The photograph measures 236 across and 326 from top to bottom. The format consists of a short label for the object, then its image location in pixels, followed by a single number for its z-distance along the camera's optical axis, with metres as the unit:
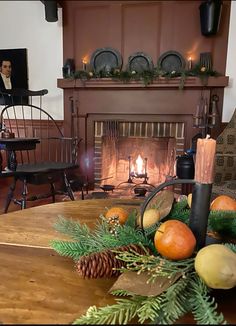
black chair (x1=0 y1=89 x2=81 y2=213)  3.34
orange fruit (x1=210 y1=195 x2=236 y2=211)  0.76
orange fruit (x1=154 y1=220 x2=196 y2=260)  0.49
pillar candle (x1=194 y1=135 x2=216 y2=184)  0.49
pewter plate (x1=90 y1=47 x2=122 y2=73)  3.13
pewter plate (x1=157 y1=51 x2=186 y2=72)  2.99
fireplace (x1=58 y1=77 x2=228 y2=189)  3.00
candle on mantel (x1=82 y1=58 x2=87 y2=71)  3.17
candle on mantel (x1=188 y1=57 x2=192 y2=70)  2.96
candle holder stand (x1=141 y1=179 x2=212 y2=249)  0.51
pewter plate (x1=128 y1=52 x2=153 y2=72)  3.07
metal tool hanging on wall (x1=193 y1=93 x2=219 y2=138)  2.90
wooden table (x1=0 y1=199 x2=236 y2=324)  0.43
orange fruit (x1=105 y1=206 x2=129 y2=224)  0.73
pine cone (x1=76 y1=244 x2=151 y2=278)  0.52
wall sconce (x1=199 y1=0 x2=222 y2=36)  2.66
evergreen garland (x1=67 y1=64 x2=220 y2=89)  2.79
